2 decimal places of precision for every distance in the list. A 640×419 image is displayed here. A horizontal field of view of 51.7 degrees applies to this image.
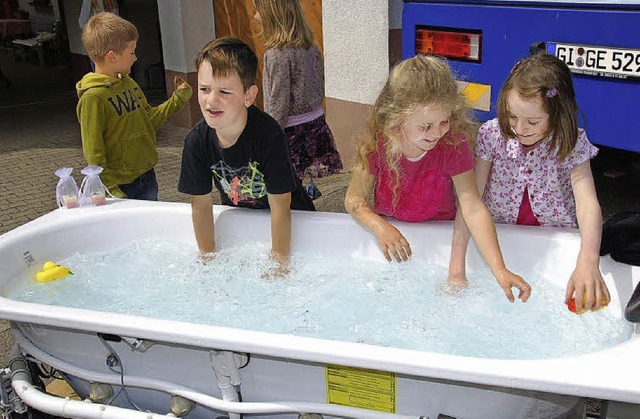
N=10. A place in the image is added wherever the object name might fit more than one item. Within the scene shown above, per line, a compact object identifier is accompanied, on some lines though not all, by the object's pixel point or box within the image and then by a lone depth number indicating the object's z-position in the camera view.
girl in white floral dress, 2.17
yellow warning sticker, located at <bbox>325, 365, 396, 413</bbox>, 1.81
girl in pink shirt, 2.28
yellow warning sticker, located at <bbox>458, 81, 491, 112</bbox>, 3.24
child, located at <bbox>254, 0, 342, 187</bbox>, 3.41
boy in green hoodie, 2.97
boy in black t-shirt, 2.45
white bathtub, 1.60
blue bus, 2.69
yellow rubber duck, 2.62
